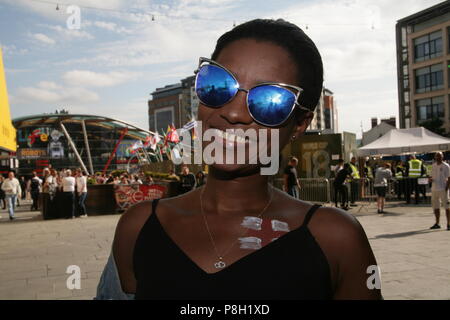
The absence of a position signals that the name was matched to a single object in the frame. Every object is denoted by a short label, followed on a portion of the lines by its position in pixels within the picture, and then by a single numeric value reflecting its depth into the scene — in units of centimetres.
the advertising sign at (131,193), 1584
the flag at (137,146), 3806
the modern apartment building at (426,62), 4488
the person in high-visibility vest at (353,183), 1527
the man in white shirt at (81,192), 1476
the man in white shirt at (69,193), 1453
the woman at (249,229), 119
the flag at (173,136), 3312
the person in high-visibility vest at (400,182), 1684
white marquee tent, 1706
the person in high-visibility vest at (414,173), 1574
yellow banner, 945
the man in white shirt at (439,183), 952
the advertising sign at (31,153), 6322
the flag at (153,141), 3531
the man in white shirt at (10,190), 1478
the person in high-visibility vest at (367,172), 1916
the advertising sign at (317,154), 1644
